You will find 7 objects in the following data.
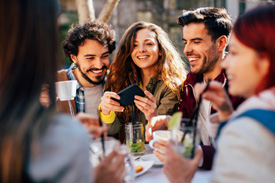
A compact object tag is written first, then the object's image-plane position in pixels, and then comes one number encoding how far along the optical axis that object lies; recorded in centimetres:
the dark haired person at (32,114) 81
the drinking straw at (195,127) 124
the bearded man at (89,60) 288
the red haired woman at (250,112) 88
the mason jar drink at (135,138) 200
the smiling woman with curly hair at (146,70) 273
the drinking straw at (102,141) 121
